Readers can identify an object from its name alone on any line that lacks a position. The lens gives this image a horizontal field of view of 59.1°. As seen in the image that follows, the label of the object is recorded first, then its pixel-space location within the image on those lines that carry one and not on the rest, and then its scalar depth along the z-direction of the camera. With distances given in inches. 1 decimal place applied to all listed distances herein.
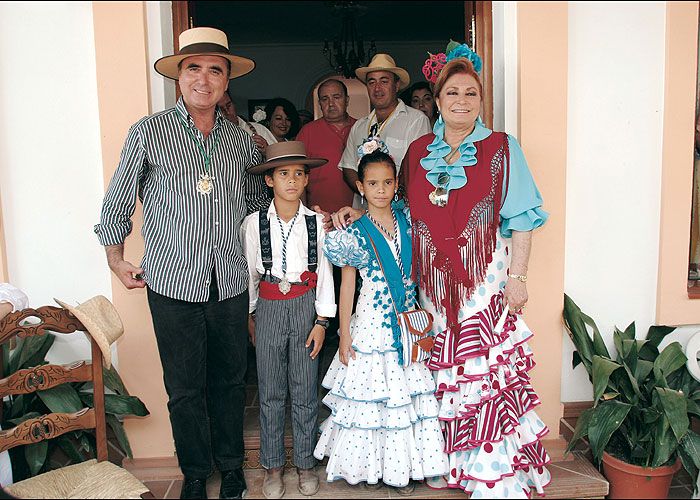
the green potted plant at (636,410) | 104.1
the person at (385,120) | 138.5
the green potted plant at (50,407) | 106.2
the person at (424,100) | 167.5
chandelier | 248.5
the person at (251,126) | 147.9
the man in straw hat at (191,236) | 97.2
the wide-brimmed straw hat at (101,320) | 96.4
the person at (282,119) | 176.9
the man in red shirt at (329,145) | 151.0
